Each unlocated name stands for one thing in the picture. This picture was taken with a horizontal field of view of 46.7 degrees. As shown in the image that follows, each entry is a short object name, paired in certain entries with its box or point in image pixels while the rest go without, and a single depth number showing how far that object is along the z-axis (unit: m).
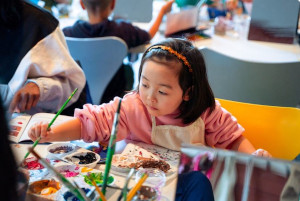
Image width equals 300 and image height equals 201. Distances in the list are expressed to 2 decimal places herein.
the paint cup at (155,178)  0.80
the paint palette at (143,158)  0.95
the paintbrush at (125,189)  0.59
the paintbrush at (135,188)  0.62
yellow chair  1.19
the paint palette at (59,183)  0.78
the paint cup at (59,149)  0.97
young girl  1.04
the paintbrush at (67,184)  0.55
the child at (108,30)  2.18
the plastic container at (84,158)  0.95
